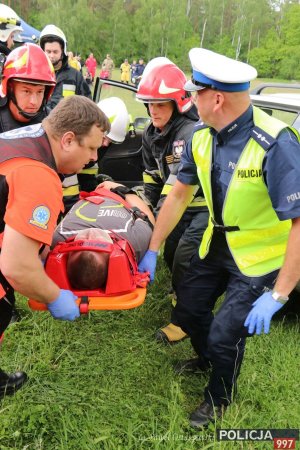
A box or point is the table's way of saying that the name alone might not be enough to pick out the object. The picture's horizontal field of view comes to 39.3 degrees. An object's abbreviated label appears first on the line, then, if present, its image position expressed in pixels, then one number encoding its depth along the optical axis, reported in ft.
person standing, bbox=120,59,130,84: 83.93
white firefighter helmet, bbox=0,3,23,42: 14.08
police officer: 6.15
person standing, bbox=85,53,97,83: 73.82
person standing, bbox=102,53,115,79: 59.45
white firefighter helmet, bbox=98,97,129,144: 12.02
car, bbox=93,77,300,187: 14.18
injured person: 7.35
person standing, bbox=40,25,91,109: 14.75
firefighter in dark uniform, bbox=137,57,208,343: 9.32
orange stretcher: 7.20
